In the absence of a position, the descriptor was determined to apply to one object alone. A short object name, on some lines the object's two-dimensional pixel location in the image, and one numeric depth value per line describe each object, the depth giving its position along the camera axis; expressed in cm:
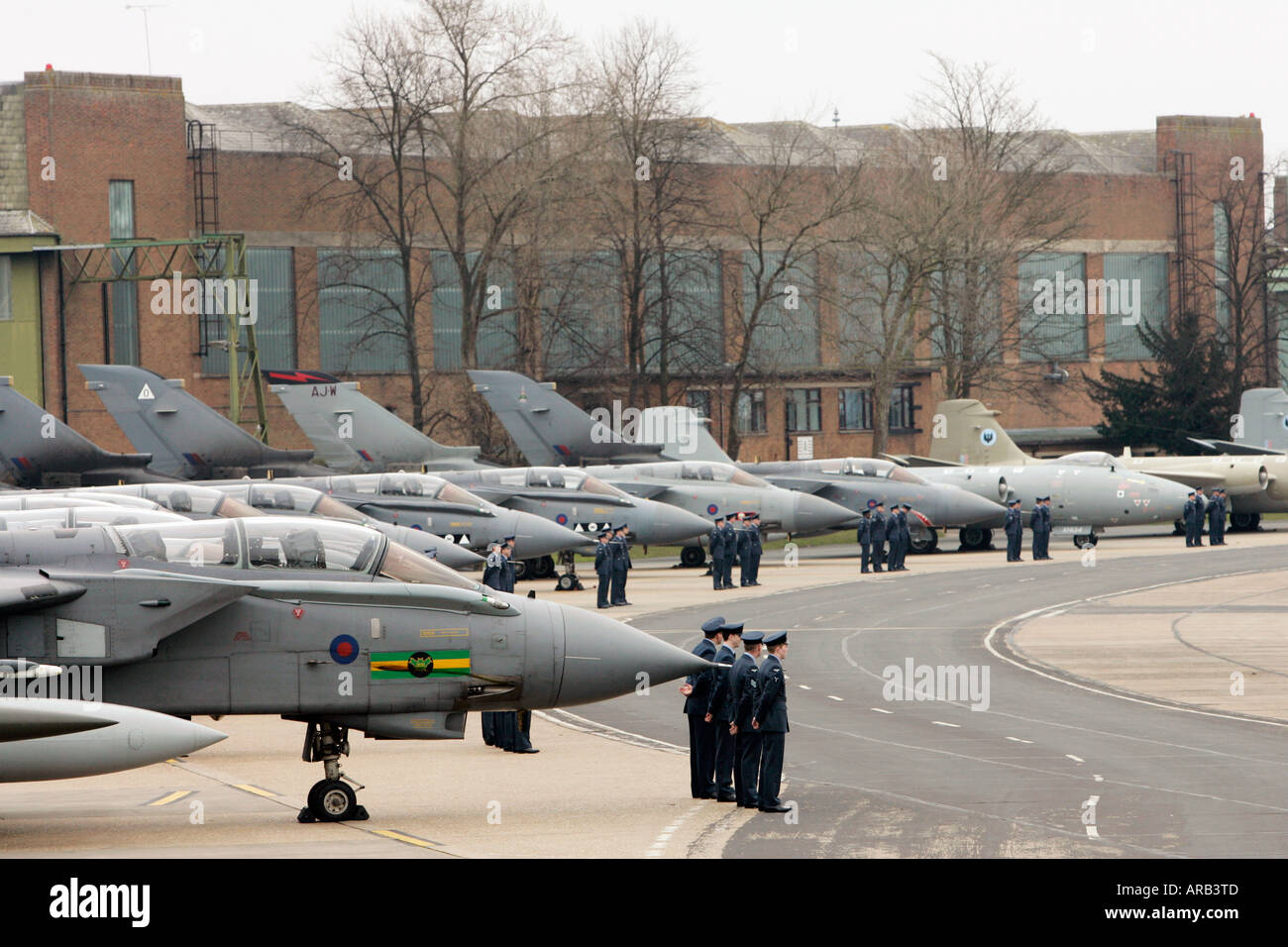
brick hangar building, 5597
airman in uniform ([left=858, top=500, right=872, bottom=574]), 4062
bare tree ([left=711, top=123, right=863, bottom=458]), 6156
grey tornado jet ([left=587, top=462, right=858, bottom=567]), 4041
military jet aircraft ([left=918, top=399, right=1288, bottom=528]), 4972
